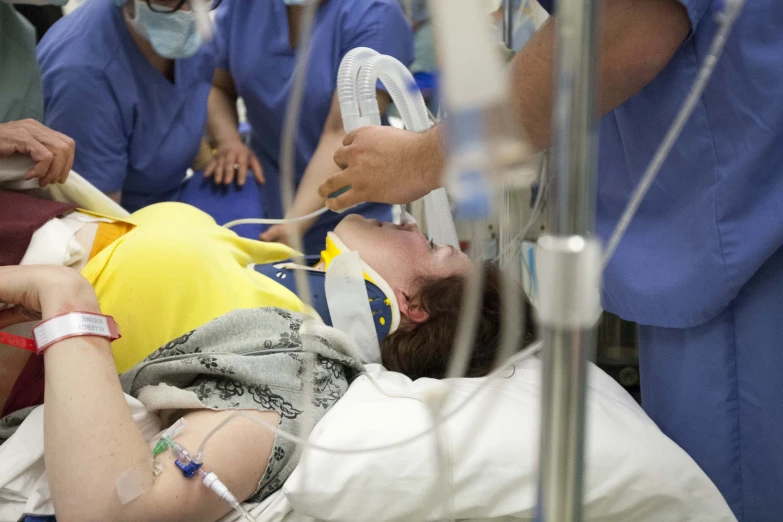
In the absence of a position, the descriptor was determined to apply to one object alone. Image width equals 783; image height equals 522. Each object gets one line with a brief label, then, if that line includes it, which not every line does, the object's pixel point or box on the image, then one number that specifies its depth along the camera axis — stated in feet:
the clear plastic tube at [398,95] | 4.98
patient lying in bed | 3.93
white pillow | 3.59
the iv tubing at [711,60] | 2.68
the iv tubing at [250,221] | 5.87
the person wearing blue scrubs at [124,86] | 6.34
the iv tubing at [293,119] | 2.61
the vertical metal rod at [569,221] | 1.60
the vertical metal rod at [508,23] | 4.89
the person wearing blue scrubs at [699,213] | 2.92
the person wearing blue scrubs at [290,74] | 7.04
